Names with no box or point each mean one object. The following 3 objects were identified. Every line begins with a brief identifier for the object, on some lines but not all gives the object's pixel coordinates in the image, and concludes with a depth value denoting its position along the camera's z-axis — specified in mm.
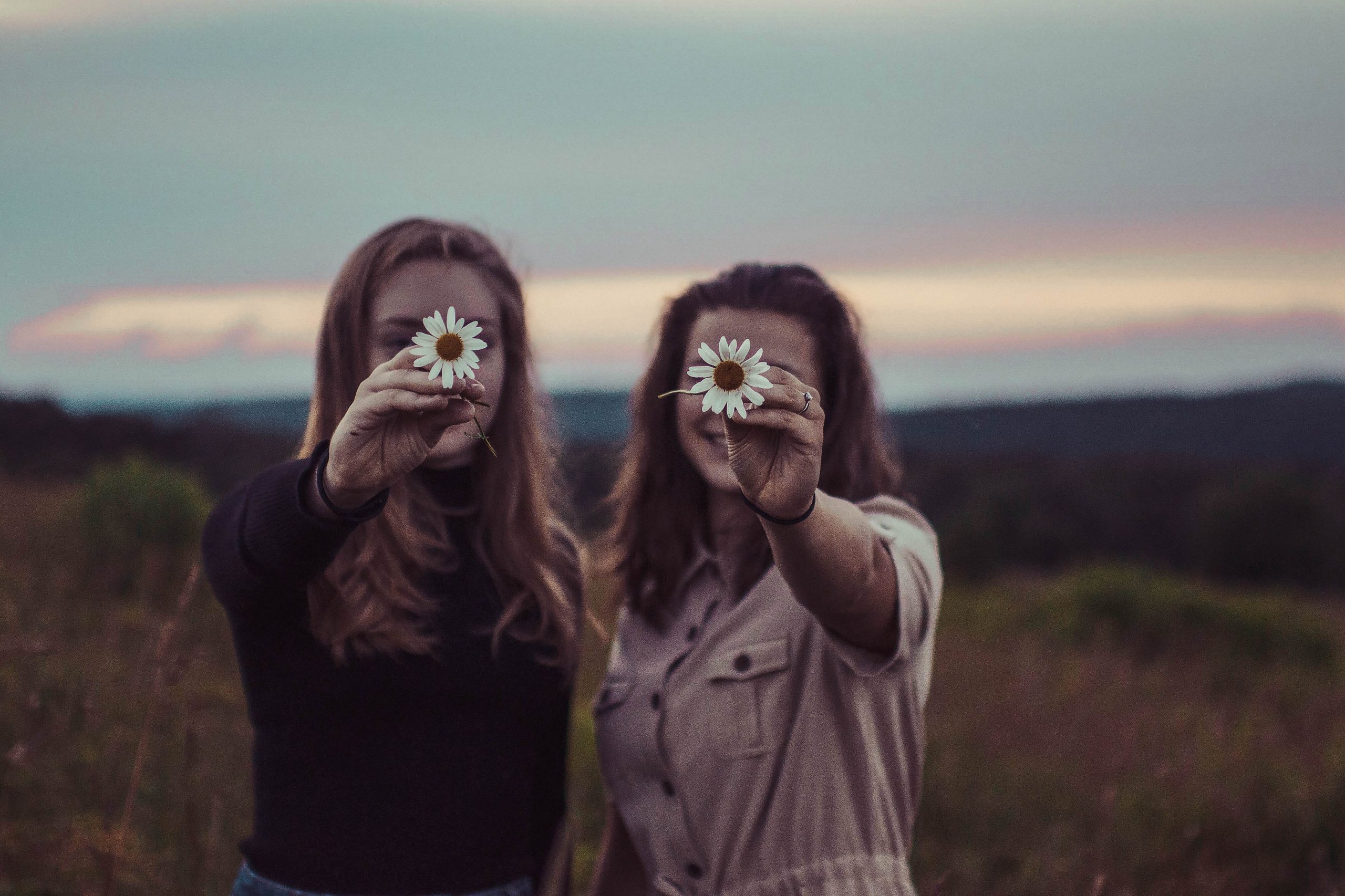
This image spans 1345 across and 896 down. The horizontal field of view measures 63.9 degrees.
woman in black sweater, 2176
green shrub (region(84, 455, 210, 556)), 8250
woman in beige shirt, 2107
